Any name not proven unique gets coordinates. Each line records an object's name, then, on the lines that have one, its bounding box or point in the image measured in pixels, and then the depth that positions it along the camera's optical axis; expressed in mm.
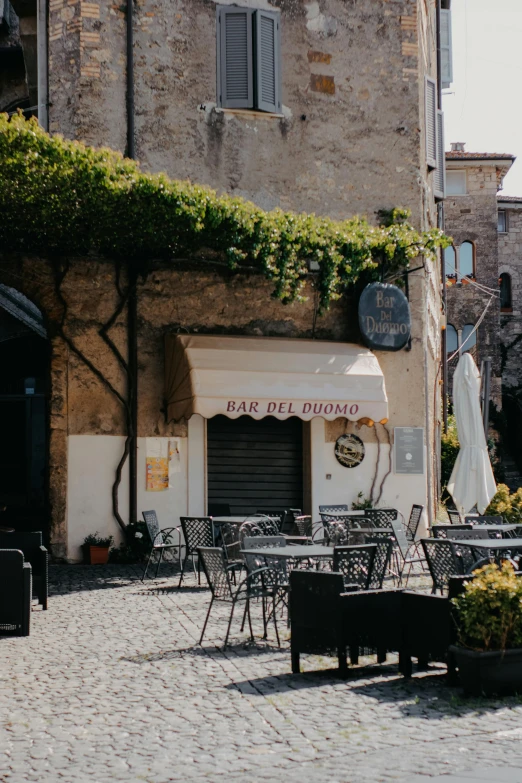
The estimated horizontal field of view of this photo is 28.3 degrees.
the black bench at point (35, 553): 11289
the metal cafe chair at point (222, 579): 9250
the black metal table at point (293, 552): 9248
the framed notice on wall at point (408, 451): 18203
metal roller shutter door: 17484
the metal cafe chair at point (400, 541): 12522
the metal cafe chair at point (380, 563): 9766
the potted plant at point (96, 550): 16031
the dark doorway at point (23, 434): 23344
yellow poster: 16719
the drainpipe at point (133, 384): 16547
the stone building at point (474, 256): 38281
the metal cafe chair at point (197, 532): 13273
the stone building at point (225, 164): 16500
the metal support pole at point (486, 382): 26353
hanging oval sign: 17891
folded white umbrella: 15297
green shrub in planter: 7004
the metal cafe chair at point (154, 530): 14296
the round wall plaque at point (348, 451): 17938
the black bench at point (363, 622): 7734
